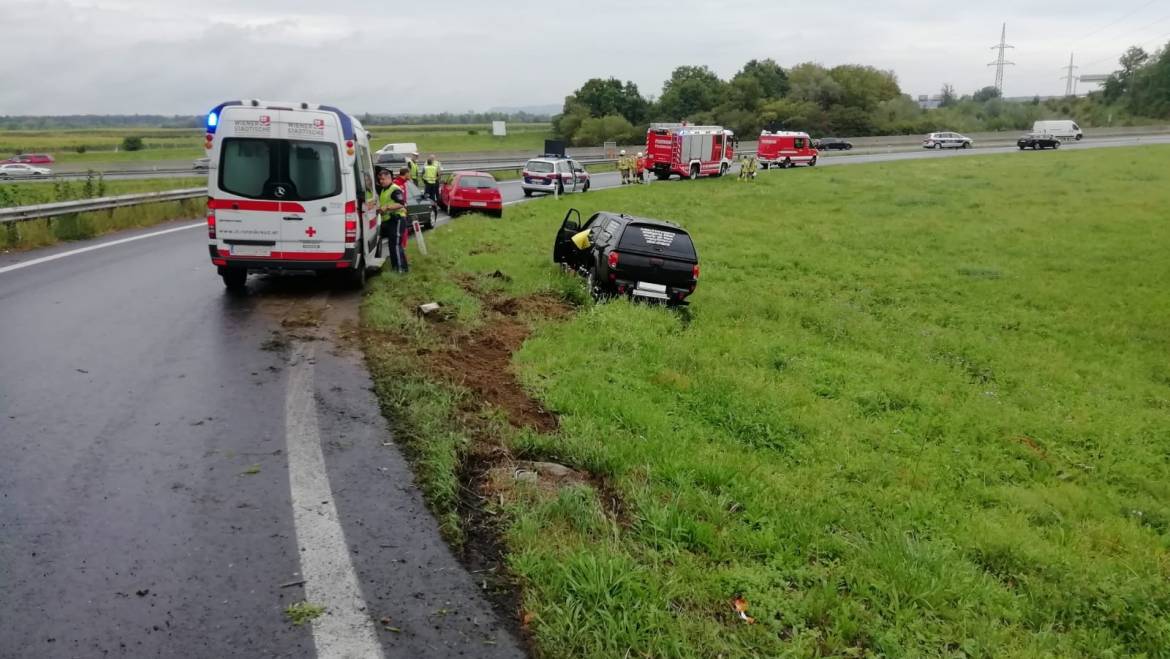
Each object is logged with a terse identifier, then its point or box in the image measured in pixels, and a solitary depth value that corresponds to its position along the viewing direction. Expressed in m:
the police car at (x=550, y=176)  30.94
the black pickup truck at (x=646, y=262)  12.15
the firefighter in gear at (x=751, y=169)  40.25
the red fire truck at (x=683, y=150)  41.09
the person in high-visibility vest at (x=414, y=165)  22.85
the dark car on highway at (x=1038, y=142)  58.97
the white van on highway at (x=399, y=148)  42.73
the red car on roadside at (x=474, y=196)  23.61
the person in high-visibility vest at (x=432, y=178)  24.30
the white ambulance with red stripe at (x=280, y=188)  10.43
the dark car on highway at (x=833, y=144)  68.88
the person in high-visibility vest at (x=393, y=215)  13.16
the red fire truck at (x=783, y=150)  49.19
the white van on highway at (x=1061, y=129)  65.44
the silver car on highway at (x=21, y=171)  39.41
